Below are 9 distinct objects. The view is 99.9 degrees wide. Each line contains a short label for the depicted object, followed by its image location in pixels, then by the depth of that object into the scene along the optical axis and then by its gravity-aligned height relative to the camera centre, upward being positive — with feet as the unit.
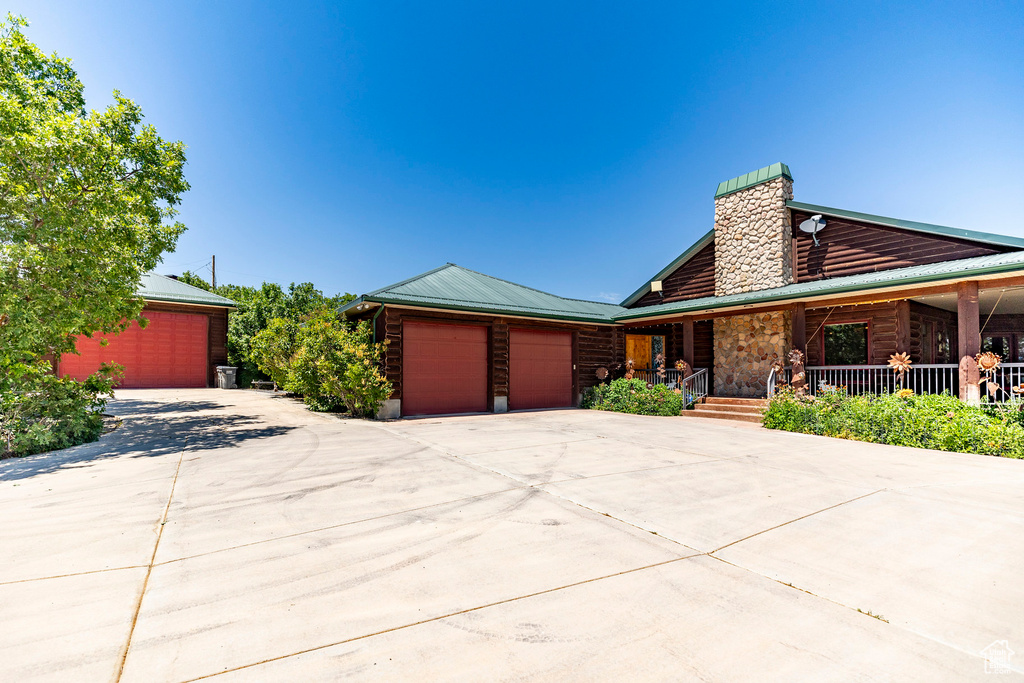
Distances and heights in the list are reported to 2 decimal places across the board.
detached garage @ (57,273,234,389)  56.29 +1.29
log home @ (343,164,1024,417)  33.01 +3.54
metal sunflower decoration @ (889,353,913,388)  30.35 -0.93
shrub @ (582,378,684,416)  42.14 -4.89
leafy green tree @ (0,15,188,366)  22.09 +7.73
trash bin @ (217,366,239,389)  64.54 -3.56
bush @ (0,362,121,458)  21.04 -3.09
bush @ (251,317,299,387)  53.31 +0.87
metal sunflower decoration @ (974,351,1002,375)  25.64 -0.75
